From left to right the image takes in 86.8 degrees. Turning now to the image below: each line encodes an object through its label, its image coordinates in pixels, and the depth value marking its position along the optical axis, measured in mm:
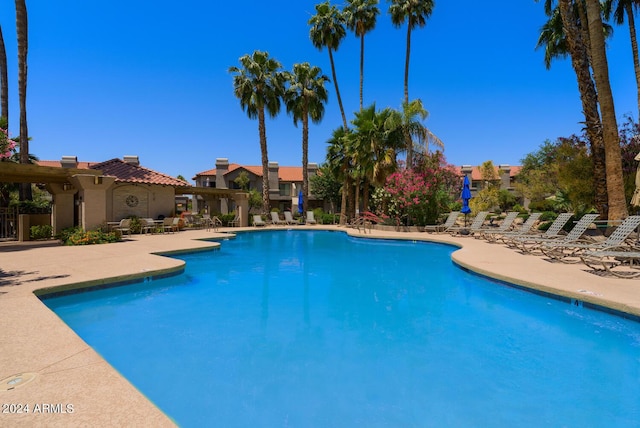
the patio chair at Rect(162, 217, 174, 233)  20672
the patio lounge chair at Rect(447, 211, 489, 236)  17812
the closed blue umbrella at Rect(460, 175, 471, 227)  19567
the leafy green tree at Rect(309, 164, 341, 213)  35125
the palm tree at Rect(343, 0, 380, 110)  26298
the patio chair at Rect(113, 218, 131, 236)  17672
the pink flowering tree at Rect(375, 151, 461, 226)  20188
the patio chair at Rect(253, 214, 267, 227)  25469
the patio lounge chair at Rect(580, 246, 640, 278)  7775
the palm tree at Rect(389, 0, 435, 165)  24702
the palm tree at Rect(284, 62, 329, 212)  26891
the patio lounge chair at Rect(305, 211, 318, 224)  27281
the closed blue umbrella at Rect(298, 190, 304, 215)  28191
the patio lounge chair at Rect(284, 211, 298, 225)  26719
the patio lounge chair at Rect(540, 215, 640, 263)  8695
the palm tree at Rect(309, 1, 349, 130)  26938
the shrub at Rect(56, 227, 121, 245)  14000
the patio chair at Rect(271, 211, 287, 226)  26547
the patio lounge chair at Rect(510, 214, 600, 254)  10539
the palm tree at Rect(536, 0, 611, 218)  12703
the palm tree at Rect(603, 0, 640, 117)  17938
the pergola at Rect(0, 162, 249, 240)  13549
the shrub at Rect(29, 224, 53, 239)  15930
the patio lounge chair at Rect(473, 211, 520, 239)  16080
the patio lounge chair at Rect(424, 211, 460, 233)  19953
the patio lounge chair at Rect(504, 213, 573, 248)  12250
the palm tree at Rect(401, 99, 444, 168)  21625
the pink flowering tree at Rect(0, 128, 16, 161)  11704
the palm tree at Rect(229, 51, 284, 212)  25609
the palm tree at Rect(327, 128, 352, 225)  25969
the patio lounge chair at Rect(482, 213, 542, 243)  14107
